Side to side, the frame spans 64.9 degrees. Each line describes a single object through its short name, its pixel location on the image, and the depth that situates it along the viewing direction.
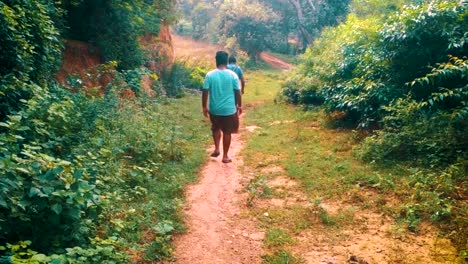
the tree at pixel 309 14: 26.64
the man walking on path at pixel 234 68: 9.86
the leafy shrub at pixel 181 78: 14.62
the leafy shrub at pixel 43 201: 2.68
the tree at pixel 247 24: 26.31
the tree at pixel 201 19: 32.50
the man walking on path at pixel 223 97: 6.16
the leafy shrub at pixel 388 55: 6.38
